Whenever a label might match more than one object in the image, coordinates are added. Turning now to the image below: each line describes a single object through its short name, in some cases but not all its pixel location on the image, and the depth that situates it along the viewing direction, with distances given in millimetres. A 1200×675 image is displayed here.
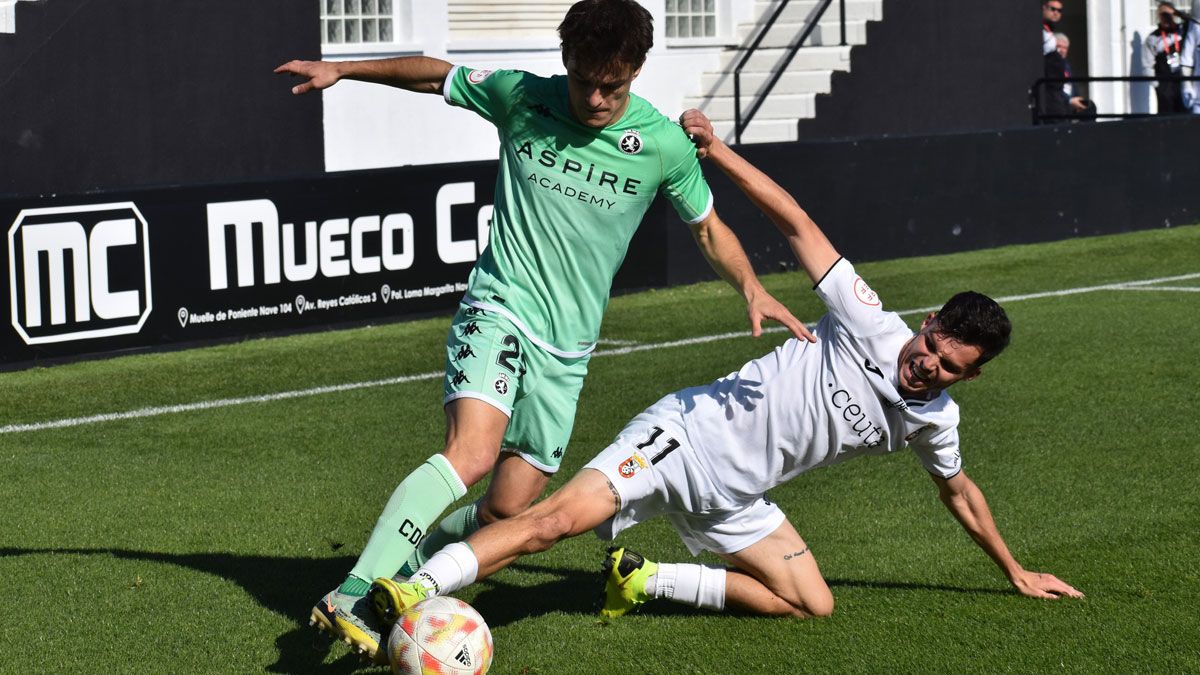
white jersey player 6031
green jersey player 6035
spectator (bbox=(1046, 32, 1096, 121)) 25078
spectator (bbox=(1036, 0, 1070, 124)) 25047
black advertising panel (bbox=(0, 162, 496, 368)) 12508
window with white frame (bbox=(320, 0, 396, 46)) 20828
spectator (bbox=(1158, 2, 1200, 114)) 26297
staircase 23203
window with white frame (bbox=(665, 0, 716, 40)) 24047
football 5496
